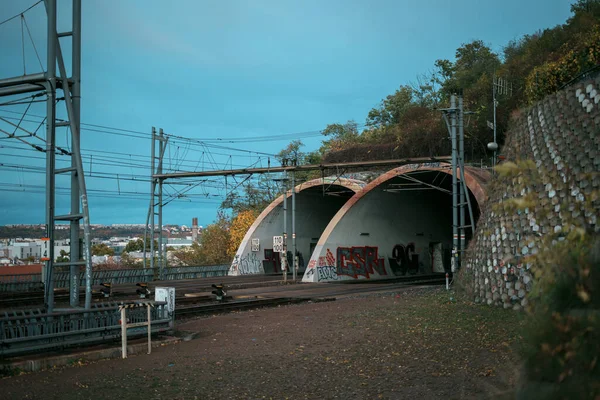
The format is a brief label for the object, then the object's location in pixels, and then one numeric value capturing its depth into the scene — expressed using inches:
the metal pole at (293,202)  1491.1
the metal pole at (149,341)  489.1
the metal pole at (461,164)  1058.1
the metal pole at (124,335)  463.8
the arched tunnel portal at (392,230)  1476.4
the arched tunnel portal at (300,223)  1774.1
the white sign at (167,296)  585.8
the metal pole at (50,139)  532.7
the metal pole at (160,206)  1535.4
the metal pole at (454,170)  1035.9
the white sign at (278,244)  1483.8
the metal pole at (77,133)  561.9
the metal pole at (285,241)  1459.2
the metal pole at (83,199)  535.5
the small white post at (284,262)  1459.2
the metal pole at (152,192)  1523.1
